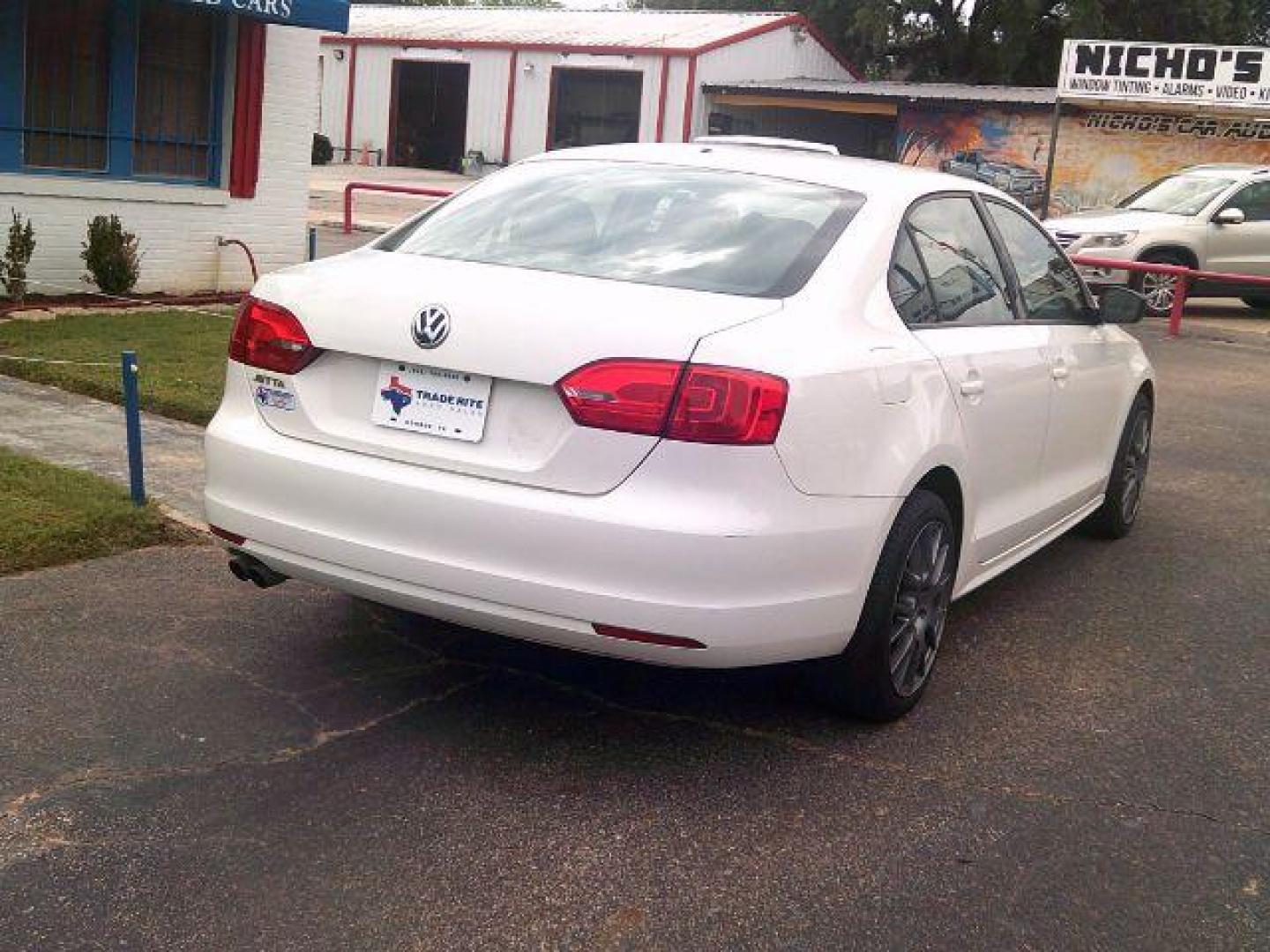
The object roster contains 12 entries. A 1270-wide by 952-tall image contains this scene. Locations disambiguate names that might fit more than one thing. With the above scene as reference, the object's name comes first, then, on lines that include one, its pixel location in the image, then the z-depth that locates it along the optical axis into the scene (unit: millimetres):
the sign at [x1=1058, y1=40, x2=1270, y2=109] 23750
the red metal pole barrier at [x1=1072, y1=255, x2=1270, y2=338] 15289
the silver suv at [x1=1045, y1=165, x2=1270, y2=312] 17141
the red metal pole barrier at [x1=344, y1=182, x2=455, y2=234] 19641
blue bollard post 5703
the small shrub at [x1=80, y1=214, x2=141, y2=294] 11461
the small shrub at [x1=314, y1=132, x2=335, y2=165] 39834
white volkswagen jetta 3609
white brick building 11227
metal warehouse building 36188
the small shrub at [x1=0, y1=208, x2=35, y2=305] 10812
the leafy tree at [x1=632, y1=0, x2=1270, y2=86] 39594
